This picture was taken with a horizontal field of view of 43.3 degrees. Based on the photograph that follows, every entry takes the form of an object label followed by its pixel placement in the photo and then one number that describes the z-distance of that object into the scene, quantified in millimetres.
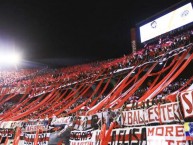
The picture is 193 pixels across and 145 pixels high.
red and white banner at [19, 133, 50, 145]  5975
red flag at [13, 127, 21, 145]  6652
